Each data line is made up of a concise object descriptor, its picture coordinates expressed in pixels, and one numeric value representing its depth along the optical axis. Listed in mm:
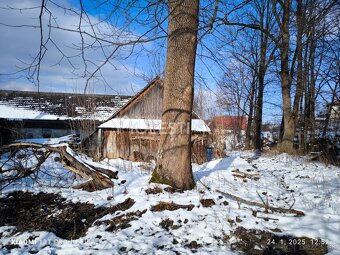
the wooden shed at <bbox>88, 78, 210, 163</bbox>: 13398
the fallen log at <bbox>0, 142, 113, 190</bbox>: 4473
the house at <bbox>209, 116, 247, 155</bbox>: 11346
